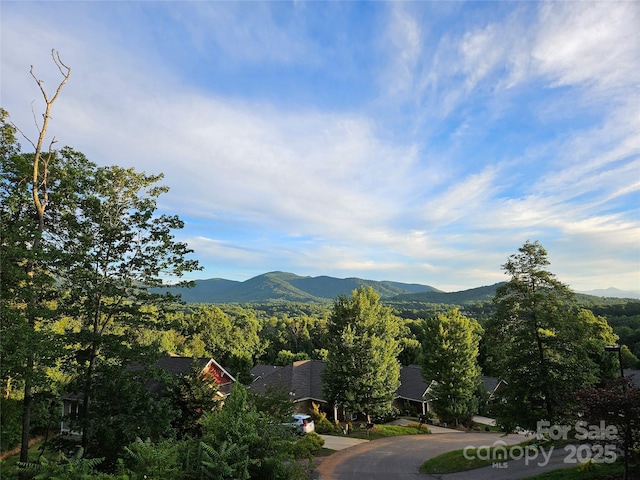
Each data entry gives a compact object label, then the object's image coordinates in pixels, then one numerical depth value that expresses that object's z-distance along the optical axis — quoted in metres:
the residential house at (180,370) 25.11
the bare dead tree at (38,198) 10.94
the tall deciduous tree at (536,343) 14.62
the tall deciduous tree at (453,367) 30.61
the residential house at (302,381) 31.69
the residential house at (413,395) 36.34
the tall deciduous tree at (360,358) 25.94
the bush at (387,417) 31.30
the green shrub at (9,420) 11.53
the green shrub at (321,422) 27.28
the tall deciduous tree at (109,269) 12.81
